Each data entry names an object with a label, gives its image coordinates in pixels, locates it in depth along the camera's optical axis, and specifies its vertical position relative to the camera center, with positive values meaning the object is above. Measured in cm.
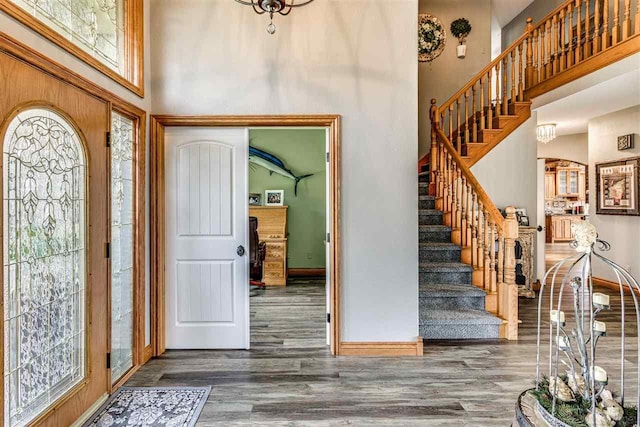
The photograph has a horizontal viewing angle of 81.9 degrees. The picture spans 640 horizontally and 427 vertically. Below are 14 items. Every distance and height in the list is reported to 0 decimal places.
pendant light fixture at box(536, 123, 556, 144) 624 +134
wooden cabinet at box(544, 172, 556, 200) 1272 +88
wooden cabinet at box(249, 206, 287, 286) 625 -47
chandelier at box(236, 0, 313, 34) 227 +129
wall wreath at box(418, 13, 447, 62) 686 +323
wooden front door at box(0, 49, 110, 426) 179 -19
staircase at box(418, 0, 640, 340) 372 +24
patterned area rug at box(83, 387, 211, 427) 230 -130
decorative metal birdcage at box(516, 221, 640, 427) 122 -66
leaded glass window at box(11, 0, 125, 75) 208 +123
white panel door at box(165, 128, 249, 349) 335 -21
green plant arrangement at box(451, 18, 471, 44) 686 +340
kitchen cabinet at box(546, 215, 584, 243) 1180 -53
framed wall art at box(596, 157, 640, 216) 555 +36
